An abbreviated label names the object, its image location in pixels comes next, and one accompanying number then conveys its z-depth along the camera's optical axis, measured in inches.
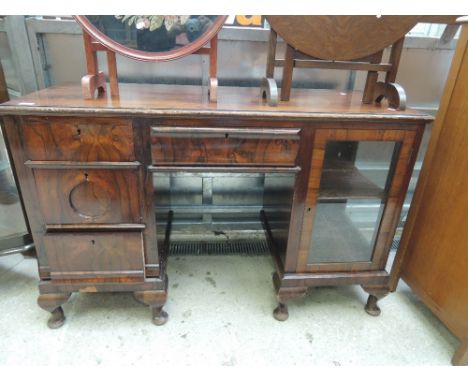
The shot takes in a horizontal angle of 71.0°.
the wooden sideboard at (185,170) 40.9
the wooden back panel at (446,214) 46.7
